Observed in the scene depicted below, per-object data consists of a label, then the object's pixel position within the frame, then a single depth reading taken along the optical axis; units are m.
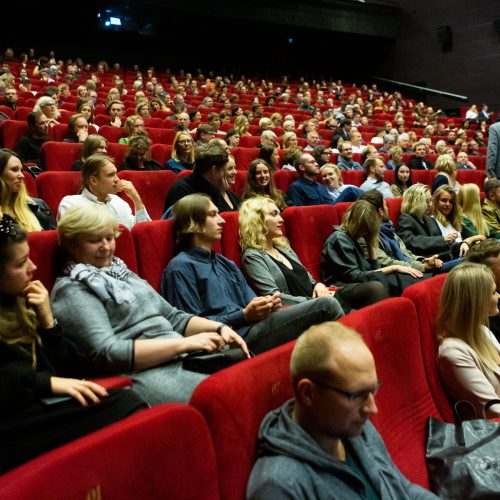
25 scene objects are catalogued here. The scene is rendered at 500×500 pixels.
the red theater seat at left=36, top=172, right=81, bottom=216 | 2.99
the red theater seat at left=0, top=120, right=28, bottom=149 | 4.34
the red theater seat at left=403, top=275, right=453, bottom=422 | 1.73
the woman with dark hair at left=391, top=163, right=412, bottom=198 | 5.00
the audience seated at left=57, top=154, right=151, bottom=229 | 2.46
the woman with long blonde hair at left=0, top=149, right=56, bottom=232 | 2.24
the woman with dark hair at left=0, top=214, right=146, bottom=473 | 1.05
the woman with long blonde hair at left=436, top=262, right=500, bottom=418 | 1.71
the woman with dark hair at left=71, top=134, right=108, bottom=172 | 3.21
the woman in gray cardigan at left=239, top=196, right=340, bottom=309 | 2.47
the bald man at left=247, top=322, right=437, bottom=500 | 1.00
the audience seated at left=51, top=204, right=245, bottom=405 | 1.53
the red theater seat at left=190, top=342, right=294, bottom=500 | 1.00
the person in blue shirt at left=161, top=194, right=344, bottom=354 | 2.01
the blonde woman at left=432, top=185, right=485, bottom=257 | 3.91
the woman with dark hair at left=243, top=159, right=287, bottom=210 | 3.71
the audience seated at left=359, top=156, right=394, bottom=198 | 4.69
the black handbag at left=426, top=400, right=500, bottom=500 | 1.27
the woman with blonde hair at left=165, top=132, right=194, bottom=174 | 4.25
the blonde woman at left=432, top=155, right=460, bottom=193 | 5.04
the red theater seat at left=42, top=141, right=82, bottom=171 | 3.68
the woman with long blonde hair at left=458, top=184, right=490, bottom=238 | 4.17
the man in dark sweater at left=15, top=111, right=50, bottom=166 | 4.08
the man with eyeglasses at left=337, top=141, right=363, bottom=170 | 5.46
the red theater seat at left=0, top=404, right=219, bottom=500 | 0.76
